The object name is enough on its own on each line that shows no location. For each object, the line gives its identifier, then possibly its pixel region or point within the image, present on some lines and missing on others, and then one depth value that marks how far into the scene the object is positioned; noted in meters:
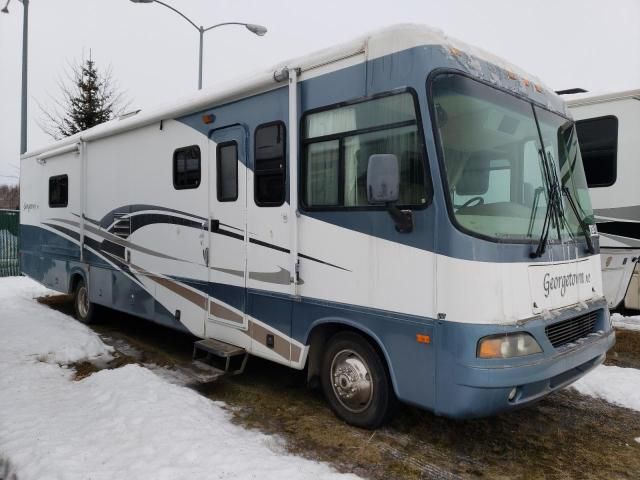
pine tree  21.31
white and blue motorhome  3.56
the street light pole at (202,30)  13.33
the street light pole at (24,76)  13.89
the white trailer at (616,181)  6.90
